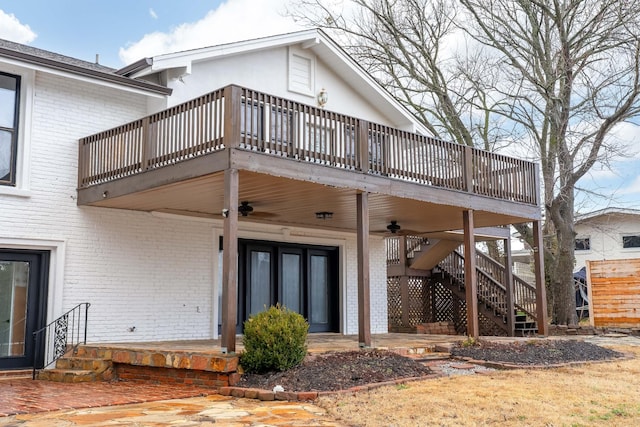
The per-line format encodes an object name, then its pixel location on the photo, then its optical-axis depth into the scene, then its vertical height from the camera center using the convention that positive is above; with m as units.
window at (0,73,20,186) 10.75 +3.04
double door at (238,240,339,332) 13.69 +0.62
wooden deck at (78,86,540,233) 9.27 +2.26
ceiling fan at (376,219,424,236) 14.54 +1.81
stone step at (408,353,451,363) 10.29 -0.80
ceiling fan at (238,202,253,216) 11.67 +1.79
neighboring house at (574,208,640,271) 29.19 +3.22
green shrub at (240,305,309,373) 8.29 -0.43
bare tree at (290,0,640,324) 19.17 +7.54
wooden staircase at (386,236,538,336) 18.67 +0.46
